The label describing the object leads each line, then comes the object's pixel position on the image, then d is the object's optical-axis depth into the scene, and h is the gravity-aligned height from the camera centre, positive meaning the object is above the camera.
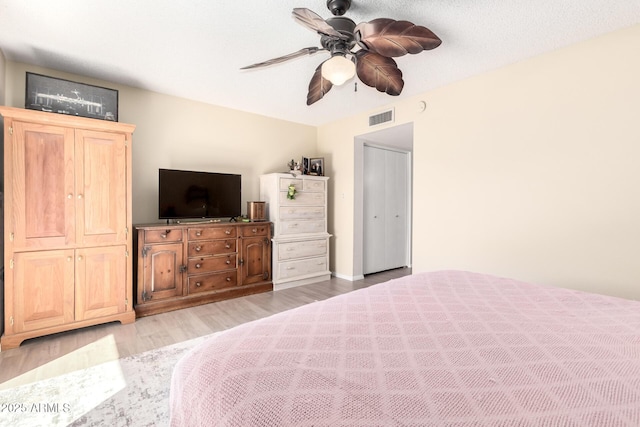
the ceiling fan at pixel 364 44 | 1.69 +1.05
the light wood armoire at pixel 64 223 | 2.40 -0.10
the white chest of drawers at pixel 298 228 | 4.14 -0.23
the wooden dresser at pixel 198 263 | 3.12 -0.60
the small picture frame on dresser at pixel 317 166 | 4.70 +0.73
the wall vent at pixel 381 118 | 3.98 +1.31
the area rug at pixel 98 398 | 1.60 -1.12
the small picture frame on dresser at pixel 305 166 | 4.56 +0.71
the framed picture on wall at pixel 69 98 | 2.58 +1.06
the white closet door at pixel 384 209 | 4.98 +0.06
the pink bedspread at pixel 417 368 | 0.68 -0.45
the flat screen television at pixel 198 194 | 3.39 +0.22
